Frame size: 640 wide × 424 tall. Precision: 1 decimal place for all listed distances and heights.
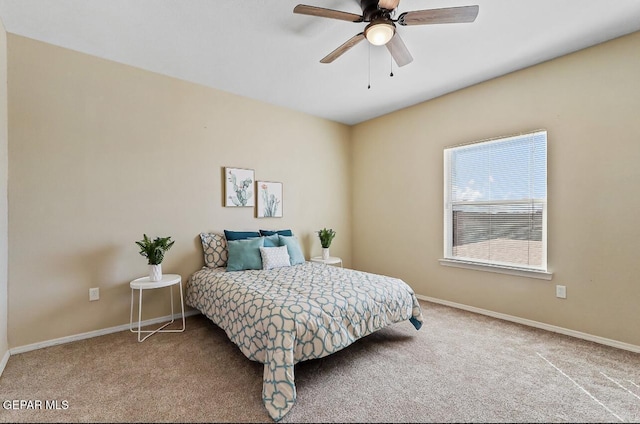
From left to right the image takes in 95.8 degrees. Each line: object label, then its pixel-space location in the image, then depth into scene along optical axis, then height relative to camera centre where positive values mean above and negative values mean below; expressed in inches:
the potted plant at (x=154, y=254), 111.0 -16.9
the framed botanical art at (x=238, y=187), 145.3 +11.8
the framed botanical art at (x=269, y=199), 156.9 +6.0
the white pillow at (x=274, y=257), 130.6 -21.7
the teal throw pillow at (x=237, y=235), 139.9 -12.1
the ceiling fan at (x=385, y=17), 73.7 +51.0
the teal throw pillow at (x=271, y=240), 139.5 -14.9
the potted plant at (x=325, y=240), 171.2 -17.9
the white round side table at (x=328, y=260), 167.3 -29.3
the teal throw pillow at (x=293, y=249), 143.0 -19.8
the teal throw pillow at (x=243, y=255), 127.9 -20.2
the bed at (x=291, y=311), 72.8 -31.3
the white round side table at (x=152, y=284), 106.6 -27.6
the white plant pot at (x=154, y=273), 111.5 -24.3
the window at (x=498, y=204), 120.6 +2.8
